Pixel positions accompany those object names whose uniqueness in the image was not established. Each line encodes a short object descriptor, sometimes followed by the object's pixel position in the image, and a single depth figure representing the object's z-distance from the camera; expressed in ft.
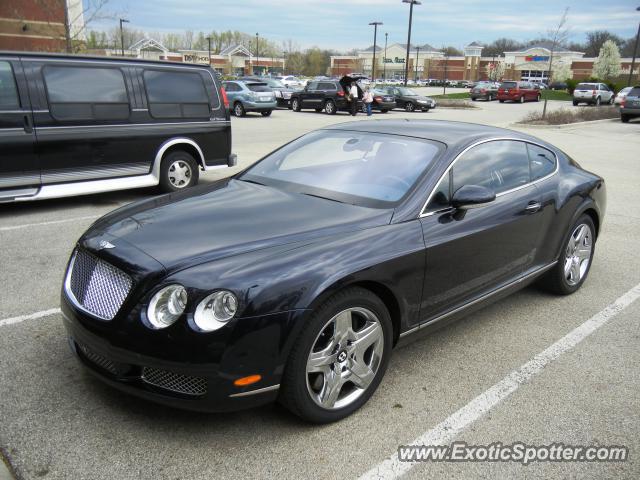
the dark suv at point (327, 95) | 91.20
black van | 22.89
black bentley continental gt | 8.59
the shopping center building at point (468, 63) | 354.95
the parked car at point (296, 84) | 149.40
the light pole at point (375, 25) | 209.81
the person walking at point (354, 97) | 87.30
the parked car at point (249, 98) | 83.20
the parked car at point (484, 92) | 153.99
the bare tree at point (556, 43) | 111.14
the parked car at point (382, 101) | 99.50
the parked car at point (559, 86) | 242.17
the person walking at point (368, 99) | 88.26
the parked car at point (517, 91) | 142.82
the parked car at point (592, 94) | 134.10
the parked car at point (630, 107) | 88.17
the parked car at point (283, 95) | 103.32
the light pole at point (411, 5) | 143.43
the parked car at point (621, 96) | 113.60
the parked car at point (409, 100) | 105.60
